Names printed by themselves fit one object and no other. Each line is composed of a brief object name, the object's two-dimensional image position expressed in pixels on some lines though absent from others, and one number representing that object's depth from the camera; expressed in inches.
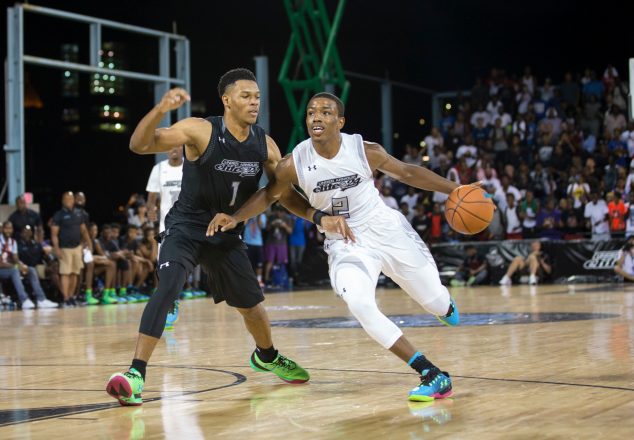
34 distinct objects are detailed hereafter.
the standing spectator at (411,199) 924.0
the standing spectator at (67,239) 672.2
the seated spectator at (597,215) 802.2
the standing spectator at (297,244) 888.3
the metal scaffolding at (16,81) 697.0
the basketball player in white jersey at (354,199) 250.4
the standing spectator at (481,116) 1003.3
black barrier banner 784.3
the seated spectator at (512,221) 839.1
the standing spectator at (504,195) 853.8
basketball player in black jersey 246.4
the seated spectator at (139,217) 756.3
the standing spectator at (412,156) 1001.5
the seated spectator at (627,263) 749.3
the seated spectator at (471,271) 818.2
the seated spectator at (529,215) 840.9
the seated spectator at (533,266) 793.3
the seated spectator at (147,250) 740.0
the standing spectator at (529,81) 1007.6
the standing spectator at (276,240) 866.8
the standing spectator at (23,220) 667.4
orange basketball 256.5
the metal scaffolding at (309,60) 932.0
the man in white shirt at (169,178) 442.4
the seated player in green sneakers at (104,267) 713.0
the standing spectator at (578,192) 833.5
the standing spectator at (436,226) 874.1
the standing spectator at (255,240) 823.1
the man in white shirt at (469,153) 950.0
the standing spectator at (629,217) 770.8
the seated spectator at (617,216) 789.9
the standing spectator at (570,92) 994.7
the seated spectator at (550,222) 822.7
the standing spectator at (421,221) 872.9
